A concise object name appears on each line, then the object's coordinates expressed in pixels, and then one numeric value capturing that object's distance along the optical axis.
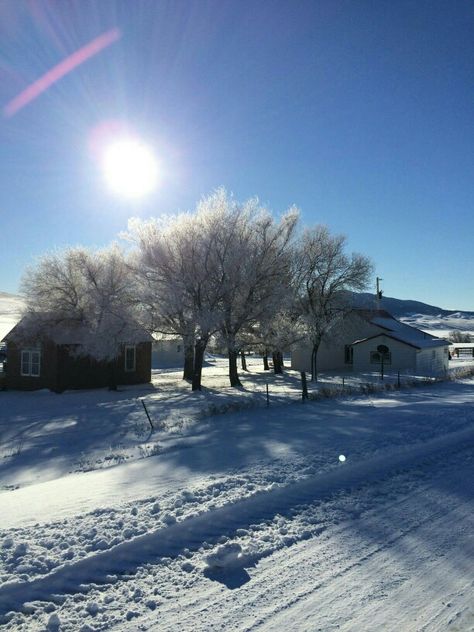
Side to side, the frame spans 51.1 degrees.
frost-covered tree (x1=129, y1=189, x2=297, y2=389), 25.30
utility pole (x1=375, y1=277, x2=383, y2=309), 47.34
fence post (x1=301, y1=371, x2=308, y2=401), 16.81
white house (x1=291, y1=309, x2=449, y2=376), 37.22
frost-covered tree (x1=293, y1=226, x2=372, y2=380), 33.34
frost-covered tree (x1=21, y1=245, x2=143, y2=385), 26.44
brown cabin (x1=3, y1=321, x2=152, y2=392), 27.00
